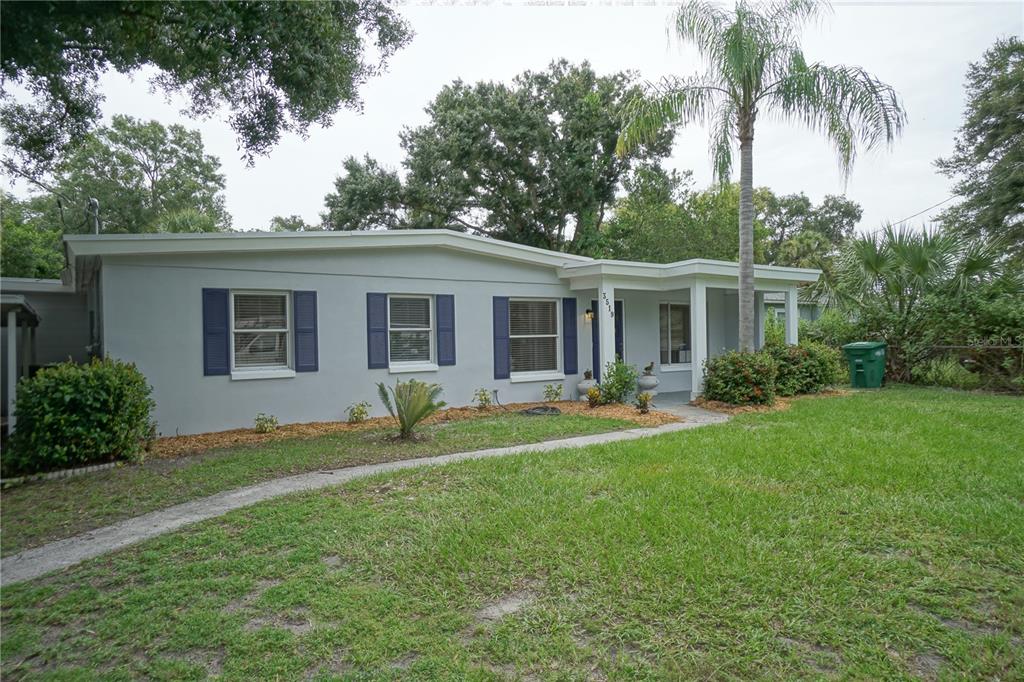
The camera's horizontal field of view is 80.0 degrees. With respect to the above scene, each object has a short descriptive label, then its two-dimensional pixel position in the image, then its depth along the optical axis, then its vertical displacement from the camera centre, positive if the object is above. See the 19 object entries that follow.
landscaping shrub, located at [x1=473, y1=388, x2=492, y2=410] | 11.41 -1.09
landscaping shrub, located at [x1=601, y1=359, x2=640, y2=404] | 11.53 -0.82
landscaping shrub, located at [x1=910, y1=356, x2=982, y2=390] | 12.87 -0.84
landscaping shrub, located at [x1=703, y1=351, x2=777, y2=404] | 11.05 -0.76
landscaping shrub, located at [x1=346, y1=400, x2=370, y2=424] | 10.14 -1.18
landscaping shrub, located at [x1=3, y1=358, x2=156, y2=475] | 6.57 -0.82
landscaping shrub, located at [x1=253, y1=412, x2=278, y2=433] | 9.19 -1.23
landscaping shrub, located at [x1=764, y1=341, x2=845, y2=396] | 12.12 -0.64
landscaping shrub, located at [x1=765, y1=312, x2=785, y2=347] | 13.02 +0.15
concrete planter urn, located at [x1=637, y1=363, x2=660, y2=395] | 12.63 -0.89
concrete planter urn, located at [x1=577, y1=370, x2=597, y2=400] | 12.25 -0.91
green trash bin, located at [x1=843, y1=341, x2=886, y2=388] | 13.28 -0.57
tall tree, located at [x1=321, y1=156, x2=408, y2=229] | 21.86 +5.25
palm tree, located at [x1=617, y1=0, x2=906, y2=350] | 11.38 +4.66
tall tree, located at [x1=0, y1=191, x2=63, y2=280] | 17.77 +2.98
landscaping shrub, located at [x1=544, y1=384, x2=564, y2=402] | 12.28 -1.08
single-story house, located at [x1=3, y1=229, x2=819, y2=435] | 8.70 +0.48
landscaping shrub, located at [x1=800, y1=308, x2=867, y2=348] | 14.76 +0.17
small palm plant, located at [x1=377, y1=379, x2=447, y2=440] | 8.16 -0.84
